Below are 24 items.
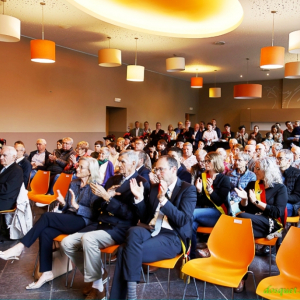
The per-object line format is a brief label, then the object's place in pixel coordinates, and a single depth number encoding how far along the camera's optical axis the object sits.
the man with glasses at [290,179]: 3.95
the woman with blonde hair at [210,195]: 3.50
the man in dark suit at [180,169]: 4.38
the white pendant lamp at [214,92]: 14.11
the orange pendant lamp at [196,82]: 11.71
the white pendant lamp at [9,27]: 5.25
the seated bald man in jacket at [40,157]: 6.86
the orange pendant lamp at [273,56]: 6.48
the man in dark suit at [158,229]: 2.55
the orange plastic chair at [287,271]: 2.21
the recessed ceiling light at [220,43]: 9.21
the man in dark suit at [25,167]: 5.03
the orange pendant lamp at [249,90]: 10.32
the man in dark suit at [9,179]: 4.18
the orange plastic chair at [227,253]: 2.46
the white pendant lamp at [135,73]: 8.46
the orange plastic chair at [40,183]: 5.32
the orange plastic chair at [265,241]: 3.07
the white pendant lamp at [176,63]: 8.90
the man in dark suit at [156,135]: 10.62
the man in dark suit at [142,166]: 4.27
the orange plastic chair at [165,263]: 2.61
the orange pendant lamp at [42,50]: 6.18
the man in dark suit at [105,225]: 2.87
